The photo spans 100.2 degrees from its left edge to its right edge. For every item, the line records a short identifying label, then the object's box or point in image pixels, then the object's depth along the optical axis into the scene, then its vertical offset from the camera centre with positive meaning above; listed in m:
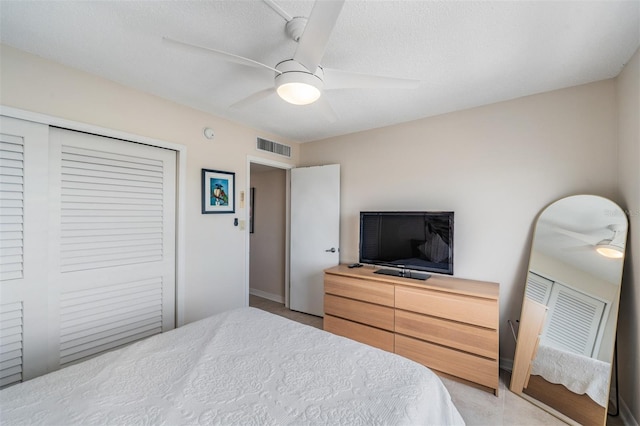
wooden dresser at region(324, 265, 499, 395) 2.10 -0.93
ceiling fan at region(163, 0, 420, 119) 1.14 +0.75
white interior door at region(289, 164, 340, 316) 3.45 -0.24
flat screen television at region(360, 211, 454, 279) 2.49 -0.28
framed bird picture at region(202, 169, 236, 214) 2.75 +0.24
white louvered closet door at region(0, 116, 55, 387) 1.72 -0.24
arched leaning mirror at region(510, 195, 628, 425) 1.81 -0.70
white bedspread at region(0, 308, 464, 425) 1.01 -0.76
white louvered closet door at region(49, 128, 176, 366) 1.96 -0.23
